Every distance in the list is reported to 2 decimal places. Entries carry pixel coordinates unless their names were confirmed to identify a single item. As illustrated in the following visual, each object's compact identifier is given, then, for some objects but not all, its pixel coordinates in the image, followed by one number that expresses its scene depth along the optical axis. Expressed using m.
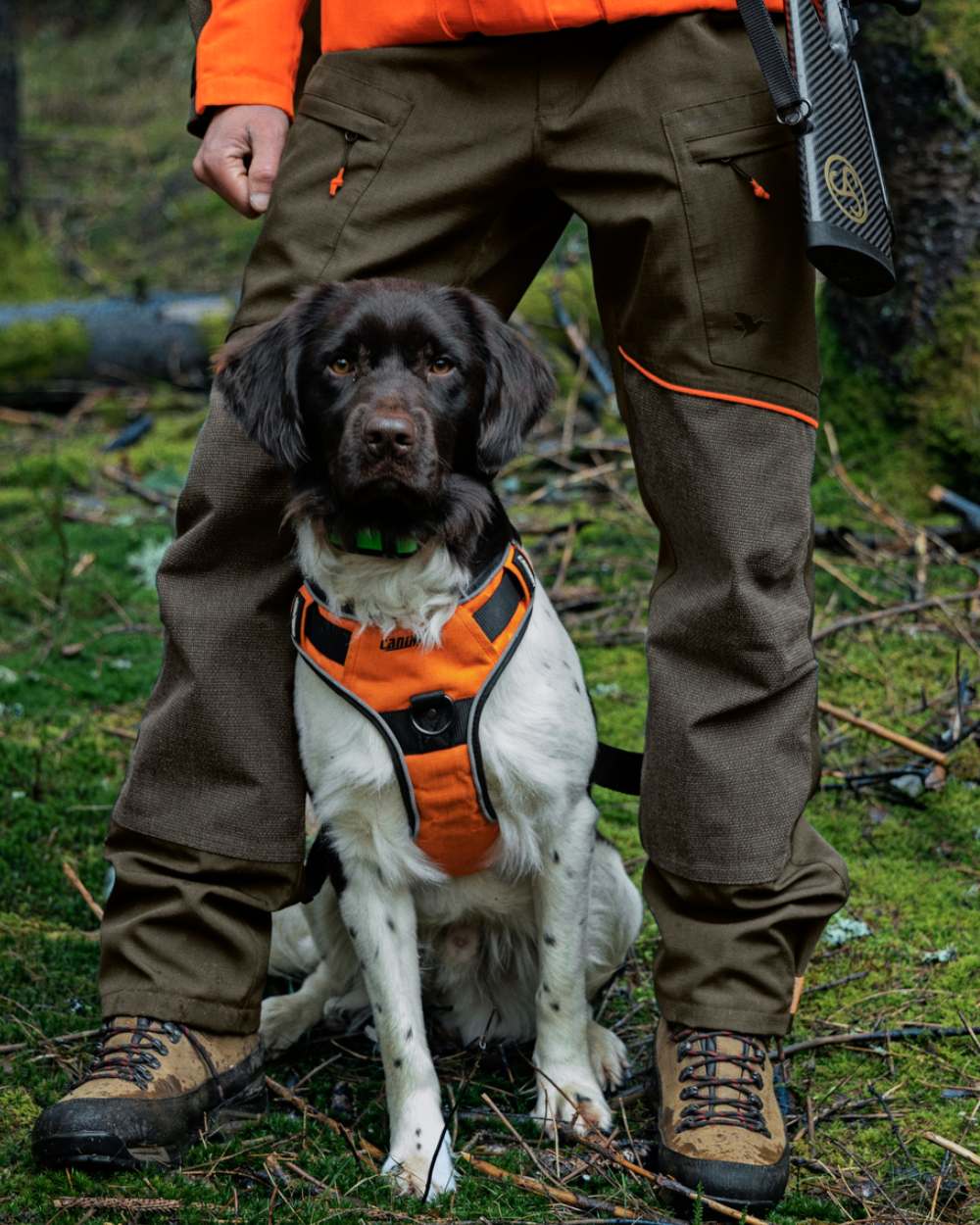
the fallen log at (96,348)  7.57
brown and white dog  2.50
